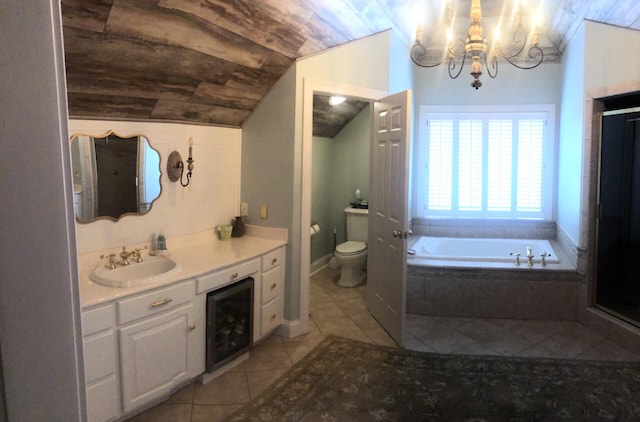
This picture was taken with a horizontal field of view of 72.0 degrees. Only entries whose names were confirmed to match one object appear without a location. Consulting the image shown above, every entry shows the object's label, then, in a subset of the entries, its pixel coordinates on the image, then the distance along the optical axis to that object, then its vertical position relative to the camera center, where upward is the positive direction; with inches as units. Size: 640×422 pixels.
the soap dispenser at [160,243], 118.0 -17.7
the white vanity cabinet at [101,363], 83.4 -36.2
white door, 132.5 -12.9
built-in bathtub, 155.8 -41.3
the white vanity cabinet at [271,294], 128.6 -35.6
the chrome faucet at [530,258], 159.0 -31.2
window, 197.6 +4.7
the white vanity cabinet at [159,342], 90.8 -36.5
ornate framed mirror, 102.7 +0.5
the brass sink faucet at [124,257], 106.7 -19.3
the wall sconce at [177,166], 124.9 +3.1
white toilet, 193.8 -33.8
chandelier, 181.7 +51.9
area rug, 100.0 -54.1
